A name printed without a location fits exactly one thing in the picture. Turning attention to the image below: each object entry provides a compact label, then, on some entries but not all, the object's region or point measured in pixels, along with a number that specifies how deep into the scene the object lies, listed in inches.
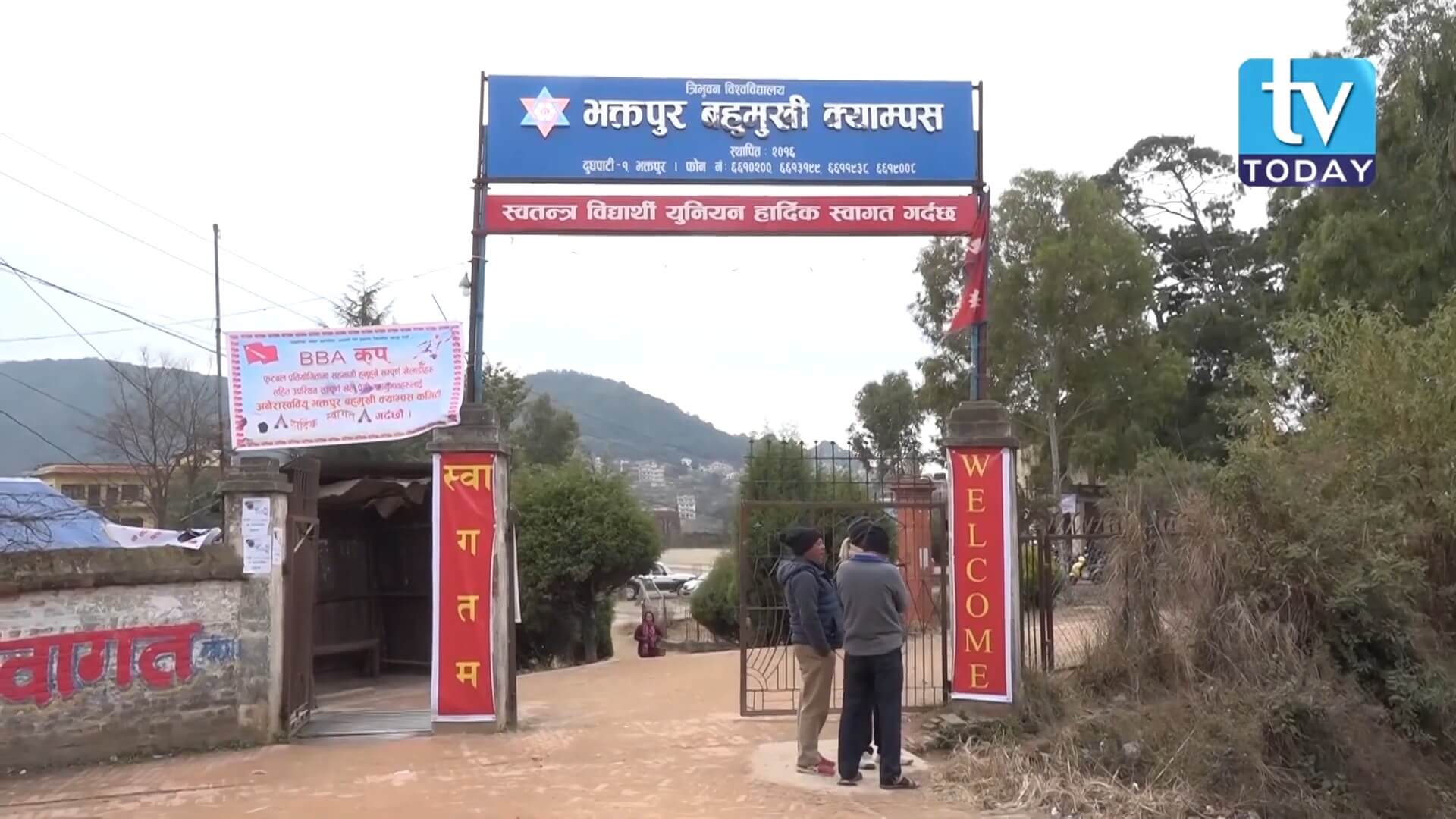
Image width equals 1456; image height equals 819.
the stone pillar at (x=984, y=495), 376.5
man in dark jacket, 307.7
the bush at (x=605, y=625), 815.7
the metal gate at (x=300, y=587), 375.6
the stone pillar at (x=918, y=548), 479.8
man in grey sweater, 292.5
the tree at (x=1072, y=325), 1088.8
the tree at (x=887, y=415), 1755.0
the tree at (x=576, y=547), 733.9
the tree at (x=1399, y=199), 642.8
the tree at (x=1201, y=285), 1386.6
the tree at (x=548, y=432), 1902.1
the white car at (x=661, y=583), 1701.5
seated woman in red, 784.3
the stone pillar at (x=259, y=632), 364.8
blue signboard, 412.8
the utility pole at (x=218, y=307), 848.3
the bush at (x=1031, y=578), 419.2
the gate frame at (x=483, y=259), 399.2
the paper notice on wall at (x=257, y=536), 366.3
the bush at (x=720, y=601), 884.6
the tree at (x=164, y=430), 1162.6
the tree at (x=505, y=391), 1337.4
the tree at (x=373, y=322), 1055.5
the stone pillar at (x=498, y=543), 385.4
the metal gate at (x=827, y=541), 402.0
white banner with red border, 379.2
